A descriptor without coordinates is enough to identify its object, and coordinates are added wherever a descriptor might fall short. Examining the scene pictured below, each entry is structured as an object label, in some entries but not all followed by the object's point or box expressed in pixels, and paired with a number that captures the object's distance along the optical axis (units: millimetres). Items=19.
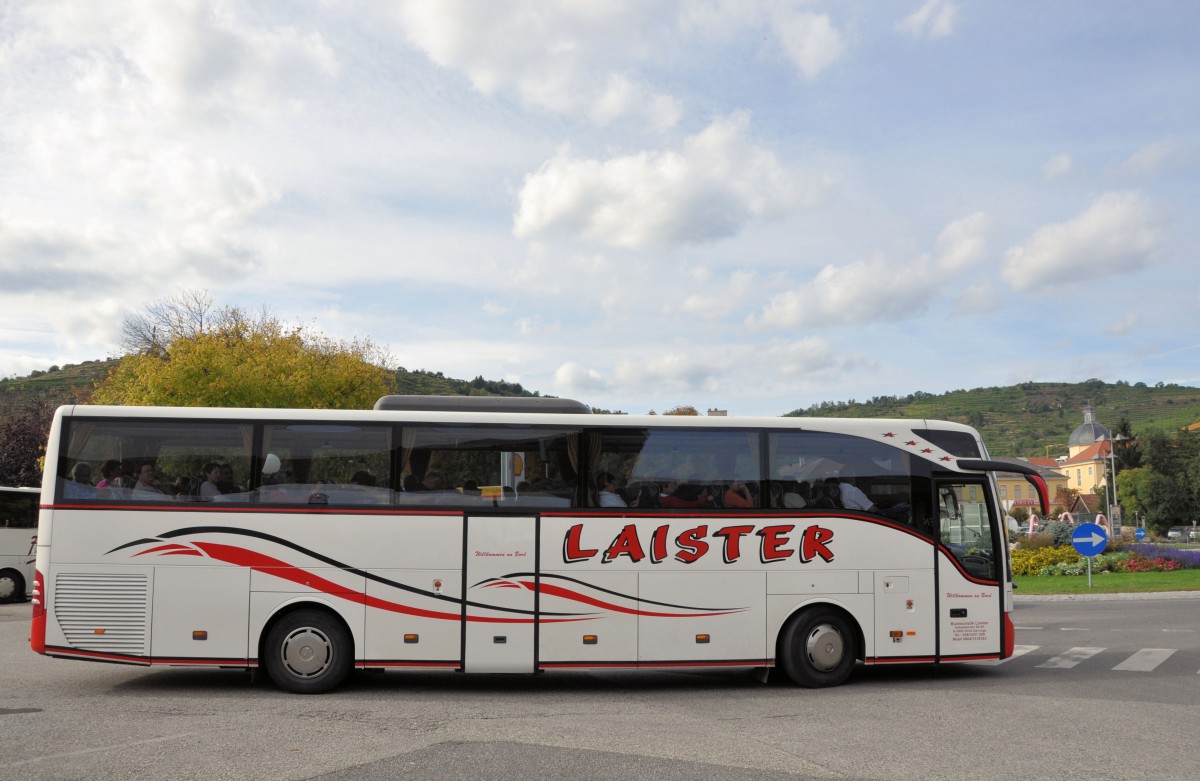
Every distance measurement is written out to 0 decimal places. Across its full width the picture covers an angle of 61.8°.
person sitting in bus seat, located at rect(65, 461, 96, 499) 11008
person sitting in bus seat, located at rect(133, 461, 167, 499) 11078
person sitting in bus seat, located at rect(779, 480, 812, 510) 11602
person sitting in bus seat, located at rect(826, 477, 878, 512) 11742
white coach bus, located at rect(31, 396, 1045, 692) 11047
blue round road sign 23984
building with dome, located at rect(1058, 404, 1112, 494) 137625
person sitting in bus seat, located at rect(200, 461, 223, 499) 11141
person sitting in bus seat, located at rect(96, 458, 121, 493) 11070
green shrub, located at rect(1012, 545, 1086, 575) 31250
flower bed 31047
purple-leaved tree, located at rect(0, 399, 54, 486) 47438
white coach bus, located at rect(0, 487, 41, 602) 24281
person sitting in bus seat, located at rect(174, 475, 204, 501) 11102
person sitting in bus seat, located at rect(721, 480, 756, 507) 11555
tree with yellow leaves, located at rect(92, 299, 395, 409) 33156
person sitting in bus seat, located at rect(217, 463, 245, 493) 11148
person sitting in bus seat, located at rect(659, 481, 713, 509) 11461
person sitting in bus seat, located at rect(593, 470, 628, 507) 11383
